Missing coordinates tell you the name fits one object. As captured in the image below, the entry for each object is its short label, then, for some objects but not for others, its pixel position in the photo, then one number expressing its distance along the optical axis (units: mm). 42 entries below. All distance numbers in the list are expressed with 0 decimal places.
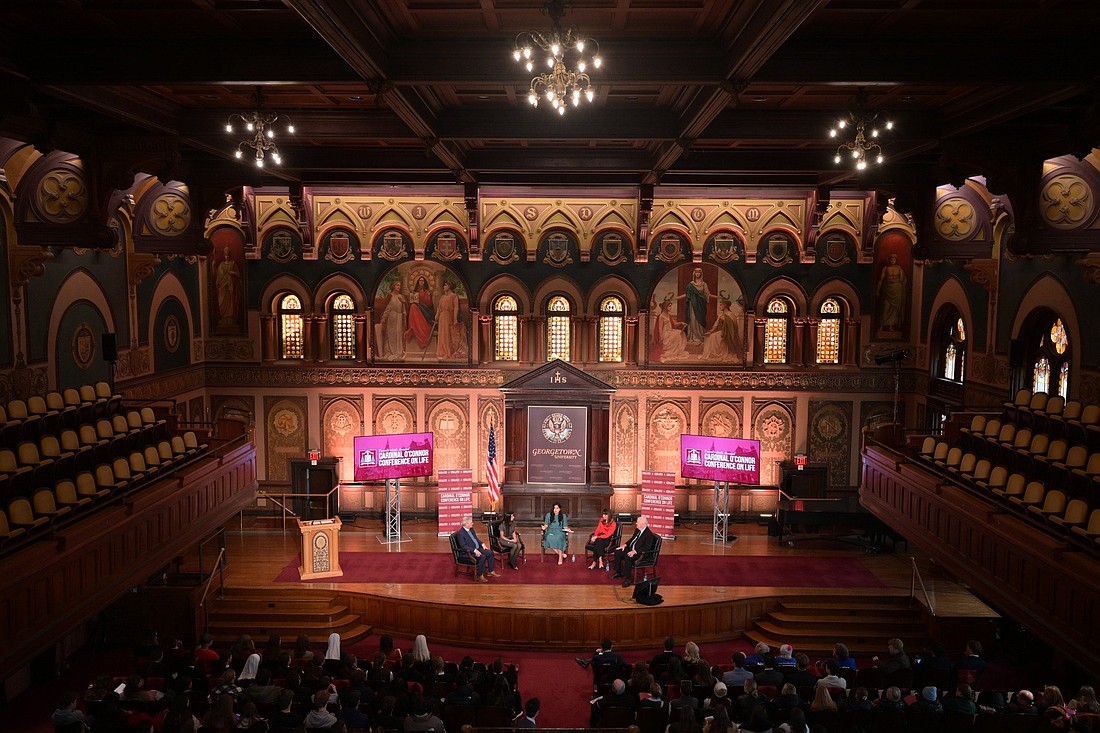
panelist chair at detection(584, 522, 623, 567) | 18391
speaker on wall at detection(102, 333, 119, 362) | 16750
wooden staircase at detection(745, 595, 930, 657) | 15922
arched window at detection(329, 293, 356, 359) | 22188
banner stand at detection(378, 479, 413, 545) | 19781
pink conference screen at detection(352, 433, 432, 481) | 19203
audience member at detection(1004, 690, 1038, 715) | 10062
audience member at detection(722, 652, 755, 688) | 11938
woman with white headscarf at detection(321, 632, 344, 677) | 12117
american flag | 20047
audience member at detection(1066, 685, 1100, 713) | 9719
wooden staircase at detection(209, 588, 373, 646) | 16125
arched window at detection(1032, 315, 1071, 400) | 15820
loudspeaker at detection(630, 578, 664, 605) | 16156
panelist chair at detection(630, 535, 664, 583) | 17500
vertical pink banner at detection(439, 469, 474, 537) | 19531
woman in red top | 18312
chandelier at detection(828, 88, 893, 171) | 9914
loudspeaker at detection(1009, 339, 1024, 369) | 16750
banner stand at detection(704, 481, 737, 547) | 20000
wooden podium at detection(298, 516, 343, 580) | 17359
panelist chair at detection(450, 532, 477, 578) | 17625
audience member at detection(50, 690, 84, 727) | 9766
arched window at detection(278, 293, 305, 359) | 22234
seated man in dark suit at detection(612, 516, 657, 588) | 17453
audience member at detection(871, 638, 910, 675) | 12422
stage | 16047
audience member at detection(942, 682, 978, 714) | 10320
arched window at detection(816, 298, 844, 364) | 22031
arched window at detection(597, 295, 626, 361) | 22234
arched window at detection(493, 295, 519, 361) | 22219
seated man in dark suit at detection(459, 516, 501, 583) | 17641
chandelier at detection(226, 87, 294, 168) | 10141
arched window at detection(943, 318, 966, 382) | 19688
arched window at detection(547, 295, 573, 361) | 22156
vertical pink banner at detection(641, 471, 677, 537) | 19516
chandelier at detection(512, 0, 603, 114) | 6781
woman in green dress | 18859
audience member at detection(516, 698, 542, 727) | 10617
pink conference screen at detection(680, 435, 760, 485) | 19406
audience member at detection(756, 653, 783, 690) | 11797
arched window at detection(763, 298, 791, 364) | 22125
